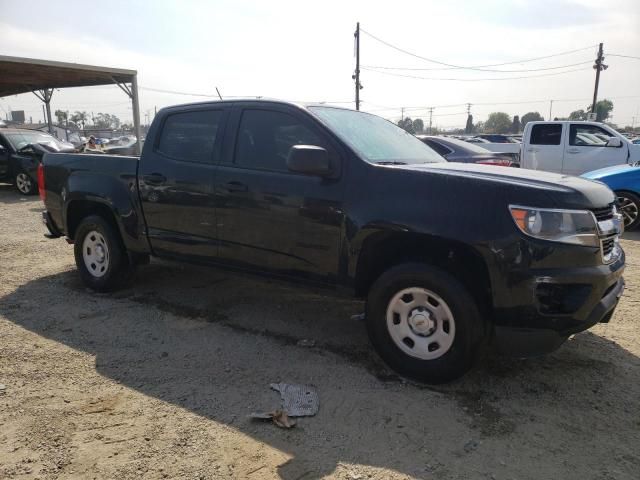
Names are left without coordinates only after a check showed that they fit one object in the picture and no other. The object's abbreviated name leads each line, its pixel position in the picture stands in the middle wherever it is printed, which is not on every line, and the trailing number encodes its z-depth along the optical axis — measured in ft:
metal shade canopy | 52.03
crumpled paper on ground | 9.35
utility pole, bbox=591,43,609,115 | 117.19
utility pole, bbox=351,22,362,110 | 100.73
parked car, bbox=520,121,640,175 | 33.27
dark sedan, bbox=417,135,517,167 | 29.40
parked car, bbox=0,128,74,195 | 40.88
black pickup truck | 9.36
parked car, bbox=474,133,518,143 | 90.58
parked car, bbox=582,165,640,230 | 25.98
